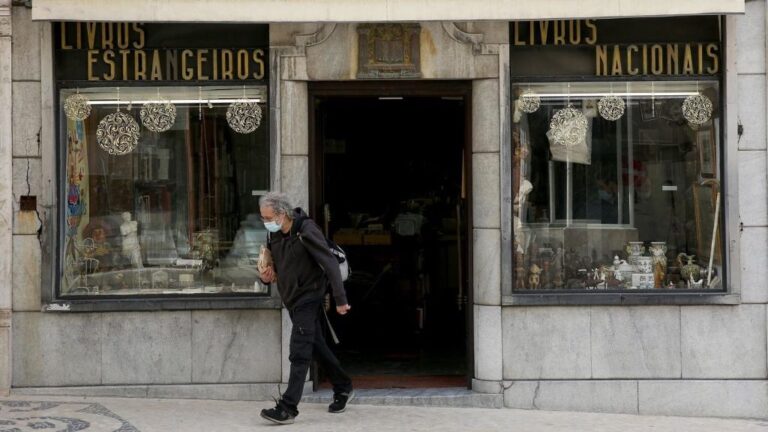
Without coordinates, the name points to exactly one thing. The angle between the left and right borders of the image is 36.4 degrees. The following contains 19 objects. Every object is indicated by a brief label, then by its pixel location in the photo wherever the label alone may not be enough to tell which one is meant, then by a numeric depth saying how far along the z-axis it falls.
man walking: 8.89
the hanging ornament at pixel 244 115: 10.30
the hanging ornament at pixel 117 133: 10.36
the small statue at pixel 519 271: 10.22
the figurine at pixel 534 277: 10.28
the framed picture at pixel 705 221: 10.25
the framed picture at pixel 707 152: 10.27
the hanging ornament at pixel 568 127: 10.38
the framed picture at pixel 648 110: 10.38
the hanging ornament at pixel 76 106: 10.26
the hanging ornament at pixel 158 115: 10.36
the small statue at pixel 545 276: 10.32
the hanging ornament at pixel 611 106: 10.36
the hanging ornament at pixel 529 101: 10.27
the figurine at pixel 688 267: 10.33
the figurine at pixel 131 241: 10.47
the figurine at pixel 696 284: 10.27
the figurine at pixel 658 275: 10.34
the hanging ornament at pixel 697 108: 10.27
